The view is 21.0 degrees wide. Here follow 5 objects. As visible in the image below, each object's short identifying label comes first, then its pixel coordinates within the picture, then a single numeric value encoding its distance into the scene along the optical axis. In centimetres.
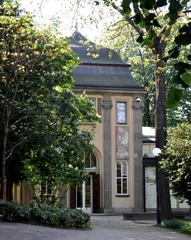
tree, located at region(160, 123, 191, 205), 1825
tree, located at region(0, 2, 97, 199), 1884
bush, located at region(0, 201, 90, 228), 1714
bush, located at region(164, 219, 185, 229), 1997
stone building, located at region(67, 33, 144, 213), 3450
